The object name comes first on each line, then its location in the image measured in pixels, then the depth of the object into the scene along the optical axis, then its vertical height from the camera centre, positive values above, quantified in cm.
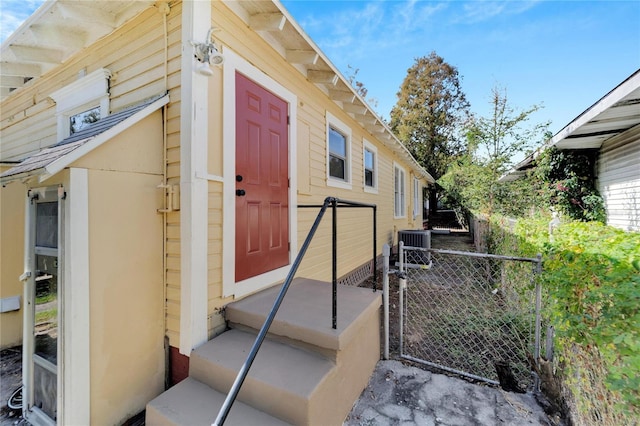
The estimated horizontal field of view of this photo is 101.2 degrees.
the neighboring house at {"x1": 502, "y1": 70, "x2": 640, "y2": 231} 416 +162
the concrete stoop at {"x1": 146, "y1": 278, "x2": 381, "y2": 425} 159 -105
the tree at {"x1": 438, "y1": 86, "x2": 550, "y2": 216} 835 +215
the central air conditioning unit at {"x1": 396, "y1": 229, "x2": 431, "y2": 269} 797 -91
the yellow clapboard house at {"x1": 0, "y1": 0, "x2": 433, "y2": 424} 185 +18
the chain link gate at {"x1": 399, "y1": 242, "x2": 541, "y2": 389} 272 -161
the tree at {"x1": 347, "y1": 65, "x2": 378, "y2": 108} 1855 +962
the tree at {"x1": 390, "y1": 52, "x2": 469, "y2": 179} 2142 +805
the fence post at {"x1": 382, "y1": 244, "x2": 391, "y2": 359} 279 -99
